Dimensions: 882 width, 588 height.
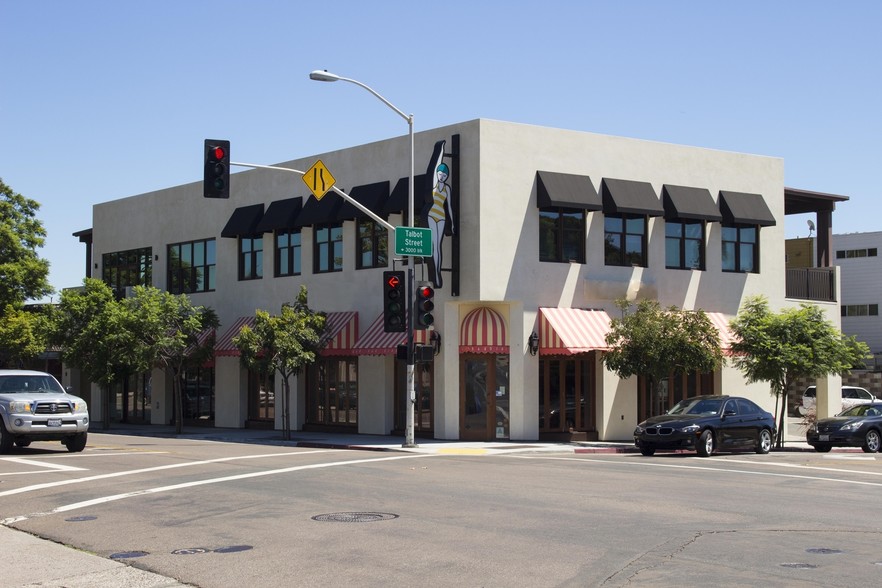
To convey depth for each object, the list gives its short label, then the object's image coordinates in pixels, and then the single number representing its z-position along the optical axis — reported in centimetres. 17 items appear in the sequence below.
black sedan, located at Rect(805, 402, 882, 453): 3030
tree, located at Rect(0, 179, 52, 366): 5025
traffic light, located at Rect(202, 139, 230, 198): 2280
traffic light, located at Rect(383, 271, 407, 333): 2767
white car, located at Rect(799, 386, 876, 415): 4231
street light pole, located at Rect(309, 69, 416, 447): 2892
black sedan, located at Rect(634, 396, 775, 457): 2669
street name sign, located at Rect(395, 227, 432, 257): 2812
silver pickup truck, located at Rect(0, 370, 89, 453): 2477
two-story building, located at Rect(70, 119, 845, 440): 3178
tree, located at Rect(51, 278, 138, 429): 3756
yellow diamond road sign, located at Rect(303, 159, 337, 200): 2816
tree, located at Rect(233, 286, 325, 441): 3266
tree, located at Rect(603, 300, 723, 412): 3077
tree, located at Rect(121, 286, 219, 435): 3700
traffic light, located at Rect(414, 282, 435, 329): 2822
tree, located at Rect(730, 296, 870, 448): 3186
